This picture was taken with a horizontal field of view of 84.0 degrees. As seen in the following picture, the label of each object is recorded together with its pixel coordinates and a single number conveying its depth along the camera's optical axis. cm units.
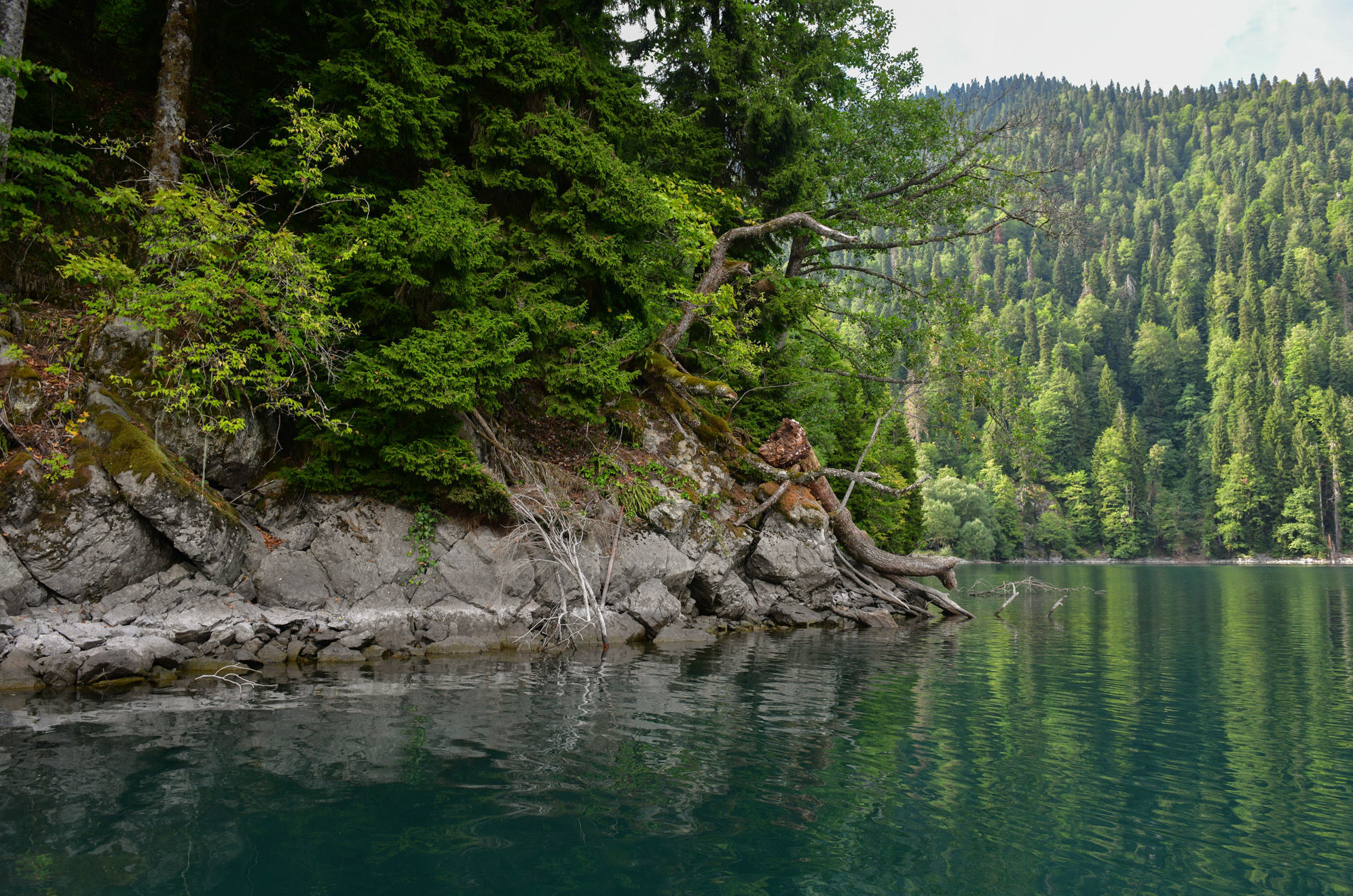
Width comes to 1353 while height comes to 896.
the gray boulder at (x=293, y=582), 1155
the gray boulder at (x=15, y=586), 923
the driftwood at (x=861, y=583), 1936
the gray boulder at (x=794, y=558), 1756
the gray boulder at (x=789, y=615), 1773
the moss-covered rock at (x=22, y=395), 1009
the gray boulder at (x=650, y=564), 1470
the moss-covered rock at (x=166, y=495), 1031
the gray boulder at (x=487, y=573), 1292
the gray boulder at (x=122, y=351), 1113
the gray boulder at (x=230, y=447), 1158
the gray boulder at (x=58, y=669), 911
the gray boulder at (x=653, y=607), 1467
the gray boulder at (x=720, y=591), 1641
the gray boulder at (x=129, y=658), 941
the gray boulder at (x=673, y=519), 1552
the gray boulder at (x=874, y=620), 1858
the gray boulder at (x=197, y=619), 1031
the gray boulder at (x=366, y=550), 1207
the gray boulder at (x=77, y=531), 950
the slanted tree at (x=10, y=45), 1013
